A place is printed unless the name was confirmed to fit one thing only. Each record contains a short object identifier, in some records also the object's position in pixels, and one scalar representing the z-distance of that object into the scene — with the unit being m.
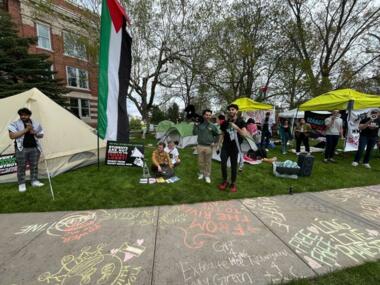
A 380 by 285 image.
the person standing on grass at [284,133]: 8.38
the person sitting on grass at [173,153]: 6.13
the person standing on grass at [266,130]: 8.62
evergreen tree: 11.15
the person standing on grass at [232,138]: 4.02
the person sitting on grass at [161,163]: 5.18
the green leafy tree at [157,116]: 34.81
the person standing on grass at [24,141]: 4.02
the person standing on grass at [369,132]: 5.95
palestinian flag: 4.65
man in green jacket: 4.62
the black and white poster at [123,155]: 5.88
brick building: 12.38
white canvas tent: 4.91
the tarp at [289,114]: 15.26
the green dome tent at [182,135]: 9.79
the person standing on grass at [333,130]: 6.66
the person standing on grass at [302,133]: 7.89
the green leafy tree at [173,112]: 37.39
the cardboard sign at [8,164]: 4.59
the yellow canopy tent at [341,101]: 6.91
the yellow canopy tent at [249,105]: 9.84
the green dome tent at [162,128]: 12.86
